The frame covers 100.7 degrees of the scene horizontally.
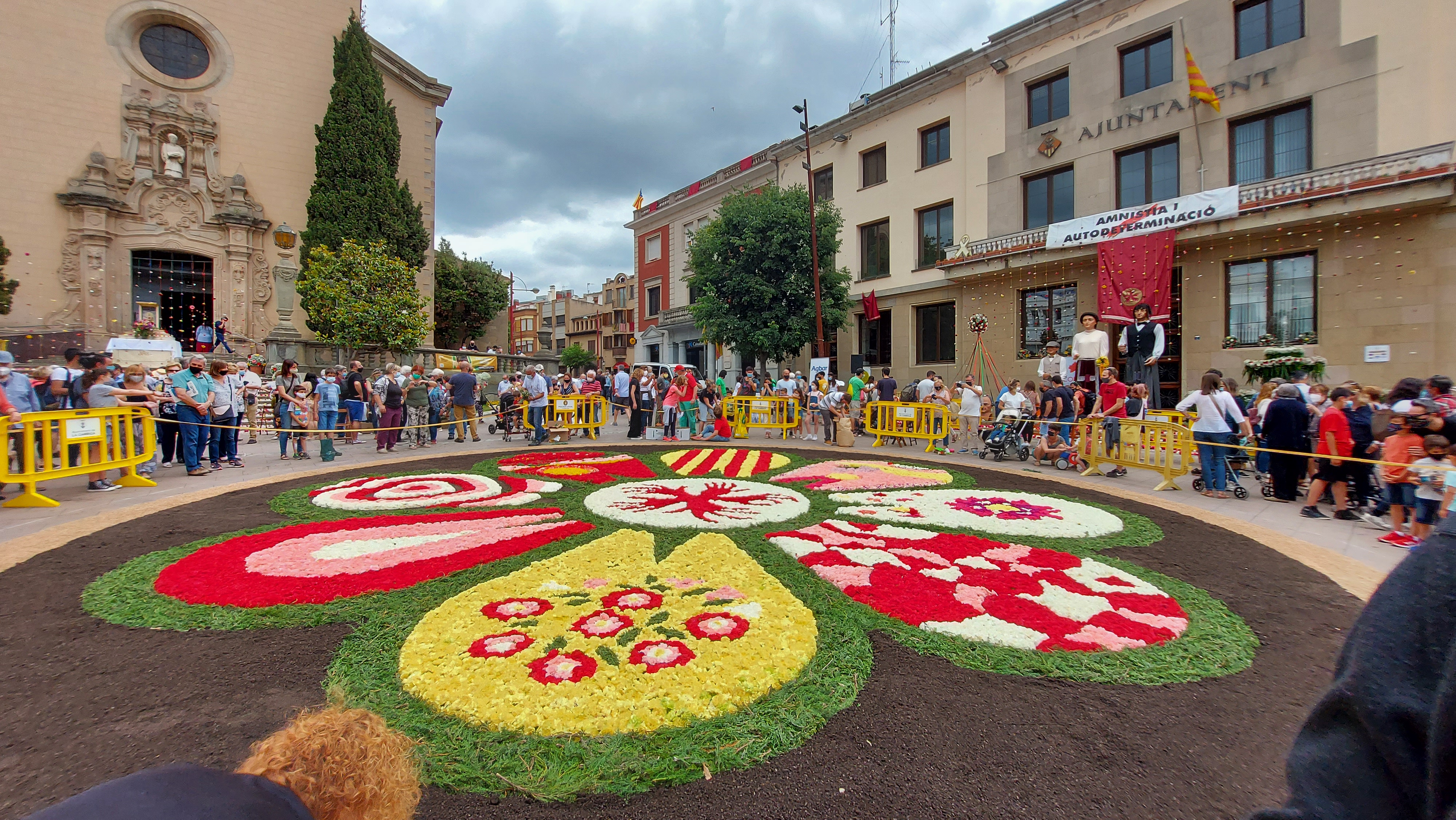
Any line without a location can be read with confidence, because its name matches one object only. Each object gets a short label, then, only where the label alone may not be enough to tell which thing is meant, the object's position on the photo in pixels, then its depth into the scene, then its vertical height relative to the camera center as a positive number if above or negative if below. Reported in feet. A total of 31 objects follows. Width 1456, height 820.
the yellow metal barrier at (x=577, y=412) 47.93 -0.60
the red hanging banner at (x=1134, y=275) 50.90 +10.72
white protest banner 48.08 +15.49
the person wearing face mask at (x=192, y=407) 31.83 +0.13
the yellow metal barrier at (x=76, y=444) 24.30 -1.48
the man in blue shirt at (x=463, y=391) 47.65 +1.19
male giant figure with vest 42.19 +3.39
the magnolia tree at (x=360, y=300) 70.18 +12.71
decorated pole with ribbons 65.62 +3.58
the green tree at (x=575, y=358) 193.57 +15.05
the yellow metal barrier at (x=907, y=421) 43.32 -1.56
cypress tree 79.56 +32.77
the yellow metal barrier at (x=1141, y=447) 29.25 -2.55
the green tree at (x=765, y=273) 73.82 +16.17
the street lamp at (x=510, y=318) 131.75 +19.39
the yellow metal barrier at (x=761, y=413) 51.21 -0.97
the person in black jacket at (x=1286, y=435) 25.85 -1.72
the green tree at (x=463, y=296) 121.90 +22.73
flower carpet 8.97 -4.51
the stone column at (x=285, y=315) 72.69 +11.96
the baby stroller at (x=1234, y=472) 27.66 -3.70
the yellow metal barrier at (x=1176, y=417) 34.65 -1.19
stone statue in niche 75.72 +31.63
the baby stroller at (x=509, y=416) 49.88 -0.91
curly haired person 2.86 -2.23
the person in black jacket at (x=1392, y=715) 2.39 -1.35
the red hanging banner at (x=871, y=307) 78.48 +12.25
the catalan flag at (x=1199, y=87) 49.96 +25.66
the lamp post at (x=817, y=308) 68.54 +10.75
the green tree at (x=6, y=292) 66.33 +13.32
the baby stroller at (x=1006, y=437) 38.70 -2.47
